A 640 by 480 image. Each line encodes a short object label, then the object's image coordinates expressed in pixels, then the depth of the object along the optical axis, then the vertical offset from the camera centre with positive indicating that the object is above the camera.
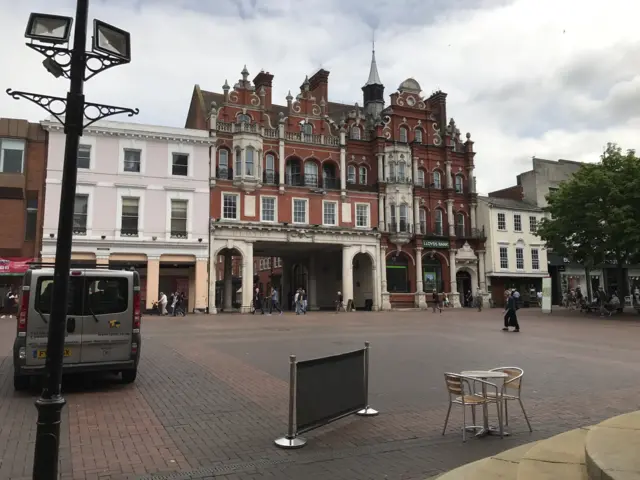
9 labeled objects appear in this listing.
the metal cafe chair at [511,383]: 6.82 -1.19
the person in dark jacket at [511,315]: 22.48 -0.91
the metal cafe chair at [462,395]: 6.68 -1.26
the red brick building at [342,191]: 40.81 +8.59
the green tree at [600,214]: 32.66 +5.03
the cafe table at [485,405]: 6.87 -1.43
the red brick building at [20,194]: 33.72 +6.43
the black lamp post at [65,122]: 4.65 +1.70
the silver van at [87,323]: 9.18 -0.51
